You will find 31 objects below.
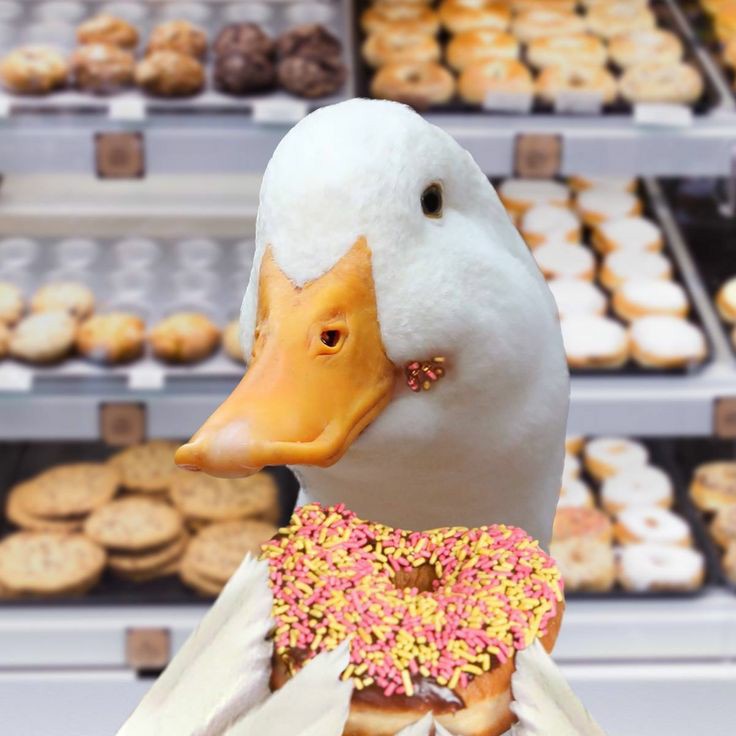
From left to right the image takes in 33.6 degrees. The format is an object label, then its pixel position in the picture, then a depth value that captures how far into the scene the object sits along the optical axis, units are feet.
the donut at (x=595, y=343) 7.30
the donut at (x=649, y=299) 7.82
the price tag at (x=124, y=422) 7.10
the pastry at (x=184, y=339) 7.29
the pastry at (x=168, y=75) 7.14
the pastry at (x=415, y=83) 7.42
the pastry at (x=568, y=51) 7.88
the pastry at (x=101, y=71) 7.31
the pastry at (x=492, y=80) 7.29
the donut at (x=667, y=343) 7.29
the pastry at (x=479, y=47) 7.97
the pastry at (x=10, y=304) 7.59
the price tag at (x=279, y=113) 6.70
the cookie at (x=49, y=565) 7.16
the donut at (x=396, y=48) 8.01
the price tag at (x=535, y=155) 6.77
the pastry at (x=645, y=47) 7.89
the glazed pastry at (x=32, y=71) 7.22
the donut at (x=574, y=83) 7.27
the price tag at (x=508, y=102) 7.14
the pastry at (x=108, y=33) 7.86
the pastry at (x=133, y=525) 7.45
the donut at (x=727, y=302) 7.72
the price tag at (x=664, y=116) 6.90
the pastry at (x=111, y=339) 7.27
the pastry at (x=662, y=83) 7.22
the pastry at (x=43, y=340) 7.22
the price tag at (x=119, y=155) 6.66
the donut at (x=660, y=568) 7.23
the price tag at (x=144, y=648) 7.06
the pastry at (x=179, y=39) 7.57
